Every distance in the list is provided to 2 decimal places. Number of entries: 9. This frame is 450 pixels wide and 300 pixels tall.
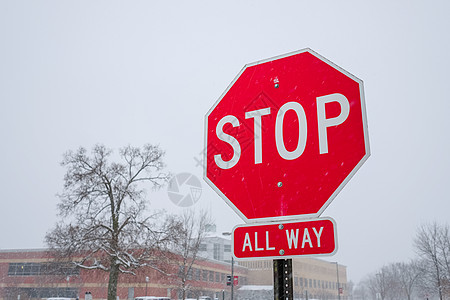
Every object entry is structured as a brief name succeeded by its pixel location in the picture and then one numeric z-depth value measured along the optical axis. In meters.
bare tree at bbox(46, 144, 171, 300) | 21.83
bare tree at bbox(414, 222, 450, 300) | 32.07
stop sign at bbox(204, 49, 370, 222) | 1.88
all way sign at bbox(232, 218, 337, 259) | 1.77
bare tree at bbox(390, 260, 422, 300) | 56.38
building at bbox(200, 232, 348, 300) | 60.90
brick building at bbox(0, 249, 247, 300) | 43.56
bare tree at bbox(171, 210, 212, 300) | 25.52
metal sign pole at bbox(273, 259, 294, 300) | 1.88
